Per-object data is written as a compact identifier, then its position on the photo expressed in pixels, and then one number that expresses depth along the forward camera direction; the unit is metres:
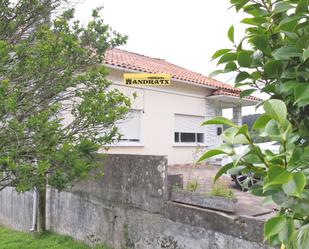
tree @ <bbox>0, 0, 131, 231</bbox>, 4.70
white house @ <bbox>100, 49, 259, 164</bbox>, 12.90
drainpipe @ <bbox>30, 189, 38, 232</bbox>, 8.29
